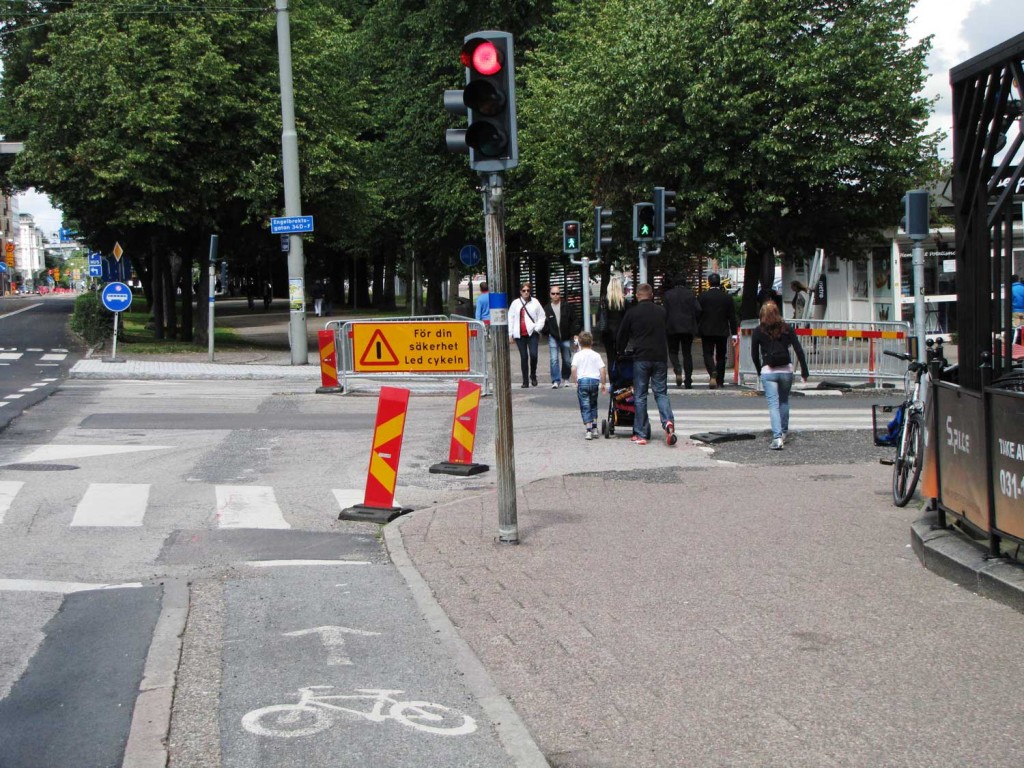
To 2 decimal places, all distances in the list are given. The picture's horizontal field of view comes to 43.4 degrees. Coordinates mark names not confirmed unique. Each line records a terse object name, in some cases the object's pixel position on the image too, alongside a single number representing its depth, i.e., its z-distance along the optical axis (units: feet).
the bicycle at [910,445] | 32.65
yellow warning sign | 65.98
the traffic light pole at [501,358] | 28.12
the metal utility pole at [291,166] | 83.92
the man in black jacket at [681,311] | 68.18
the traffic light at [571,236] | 75.97
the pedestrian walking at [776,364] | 46.42
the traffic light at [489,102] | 27.22
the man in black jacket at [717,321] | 68.54
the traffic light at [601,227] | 72.13
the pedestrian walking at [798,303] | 94.37
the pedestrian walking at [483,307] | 74.90
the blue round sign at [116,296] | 84.89
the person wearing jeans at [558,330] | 71.36
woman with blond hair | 82.86
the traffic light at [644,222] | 67.41
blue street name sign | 81.61
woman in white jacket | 70.79
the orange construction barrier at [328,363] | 67.15
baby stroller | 50.37
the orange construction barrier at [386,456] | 34.27
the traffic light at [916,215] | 44.55
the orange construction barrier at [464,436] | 41.98
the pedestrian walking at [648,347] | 47.39
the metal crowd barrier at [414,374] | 67.00
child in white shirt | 49.93
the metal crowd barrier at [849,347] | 69.82
